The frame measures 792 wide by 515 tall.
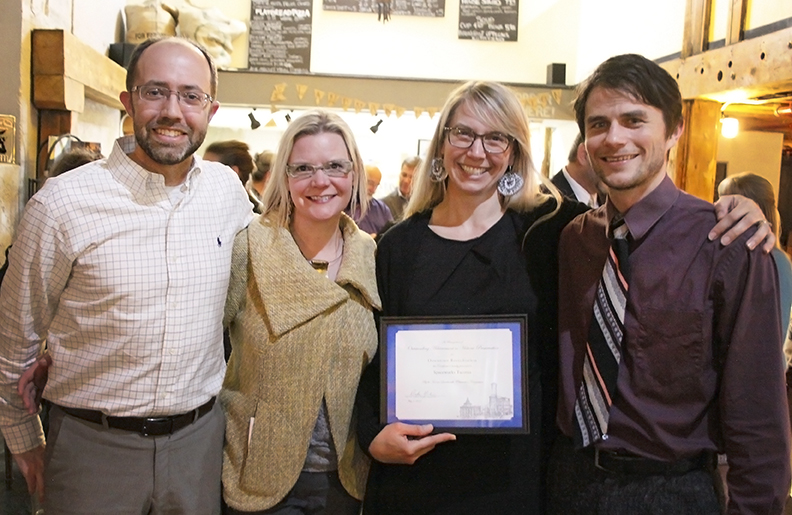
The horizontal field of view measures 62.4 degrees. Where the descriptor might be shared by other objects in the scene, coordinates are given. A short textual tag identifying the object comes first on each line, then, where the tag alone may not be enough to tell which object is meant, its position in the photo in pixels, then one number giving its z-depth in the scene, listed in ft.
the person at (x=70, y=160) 10.71
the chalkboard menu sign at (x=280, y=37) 25.25
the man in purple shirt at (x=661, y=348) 4.90
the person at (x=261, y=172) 15.80
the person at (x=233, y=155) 13.97
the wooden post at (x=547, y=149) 26.84
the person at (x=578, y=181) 13.12
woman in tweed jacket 5.98
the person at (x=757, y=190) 11.98
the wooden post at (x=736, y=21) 17.93
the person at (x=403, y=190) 19.57
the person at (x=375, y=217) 17.07
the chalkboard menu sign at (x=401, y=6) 25.91
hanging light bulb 22.30
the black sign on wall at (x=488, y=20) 26.45
